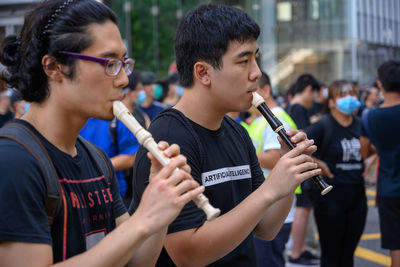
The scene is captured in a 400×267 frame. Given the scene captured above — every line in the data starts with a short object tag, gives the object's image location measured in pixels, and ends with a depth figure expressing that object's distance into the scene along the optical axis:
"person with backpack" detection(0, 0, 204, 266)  1.56
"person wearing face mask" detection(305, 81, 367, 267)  4.97
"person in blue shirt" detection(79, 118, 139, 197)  4.48
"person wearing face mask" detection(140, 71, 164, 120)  7.43
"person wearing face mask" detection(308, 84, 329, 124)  10.63
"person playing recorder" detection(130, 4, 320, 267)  2.09
